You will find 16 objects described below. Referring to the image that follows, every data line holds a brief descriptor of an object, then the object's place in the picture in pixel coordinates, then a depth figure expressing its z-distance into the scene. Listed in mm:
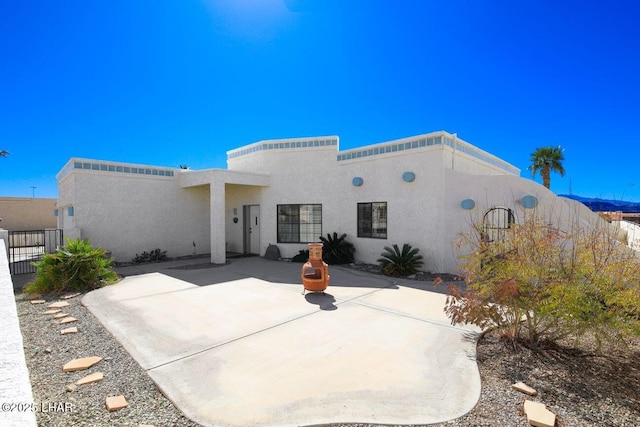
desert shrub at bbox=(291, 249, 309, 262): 12252
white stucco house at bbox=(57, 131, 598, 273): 9492
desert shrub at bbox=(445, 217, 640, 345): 3602
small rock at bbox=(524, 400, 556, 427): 2641
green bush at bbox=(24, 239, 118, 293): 7363
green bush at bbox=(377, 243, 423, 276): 9617
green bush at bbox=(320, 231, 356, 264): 11633
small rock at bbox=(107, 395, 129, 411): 2855
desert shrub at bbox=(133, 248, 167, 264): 12180
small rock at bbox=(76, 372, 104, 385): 3311
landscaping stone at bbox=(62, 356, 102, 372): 3623
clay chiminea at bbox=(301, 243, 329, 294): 7008
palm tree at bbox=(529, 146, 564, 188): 21469
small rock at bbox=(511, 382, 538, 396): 3164
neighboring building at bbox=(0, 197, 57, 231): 22000
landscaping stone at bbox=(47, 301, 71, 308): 6297
